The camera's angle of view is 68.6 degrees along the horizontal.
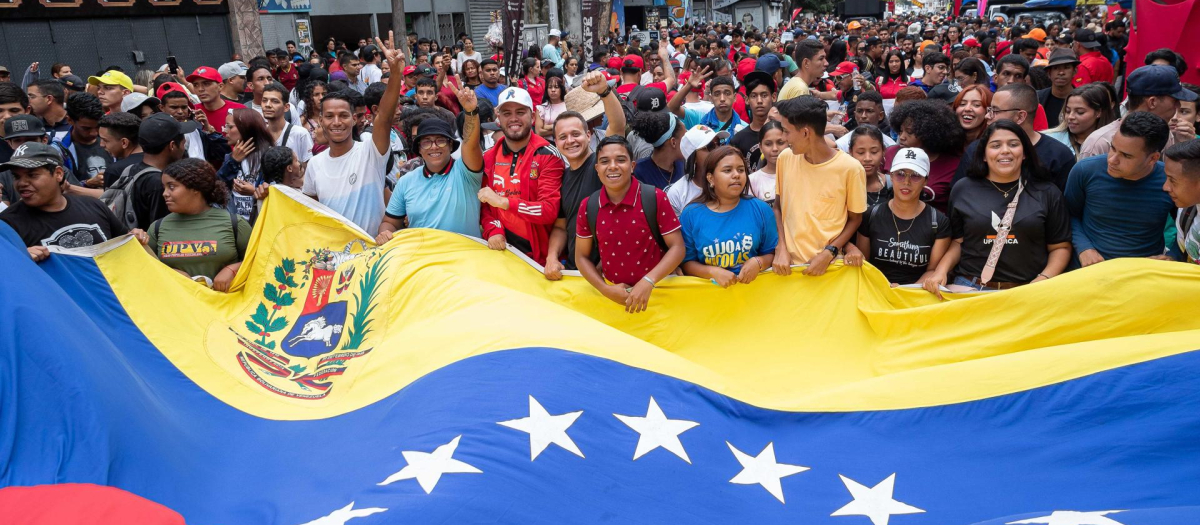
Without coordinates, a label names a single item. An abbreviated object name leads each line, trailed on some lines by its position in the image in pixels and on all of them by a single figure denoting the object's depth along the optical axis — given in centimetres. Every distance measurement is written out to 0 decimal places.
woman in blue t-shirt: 498
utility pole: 2261
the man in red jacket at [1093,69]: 955
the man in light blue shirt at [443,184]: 556
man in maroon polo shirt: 486
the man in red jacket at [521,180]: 544
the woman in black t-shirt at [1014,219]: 473
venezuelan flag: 311
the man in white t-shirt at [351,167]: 584
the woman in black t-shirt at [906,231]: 483
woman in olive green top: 519
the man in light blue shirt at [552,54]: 1769
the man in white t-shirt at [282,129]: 752
